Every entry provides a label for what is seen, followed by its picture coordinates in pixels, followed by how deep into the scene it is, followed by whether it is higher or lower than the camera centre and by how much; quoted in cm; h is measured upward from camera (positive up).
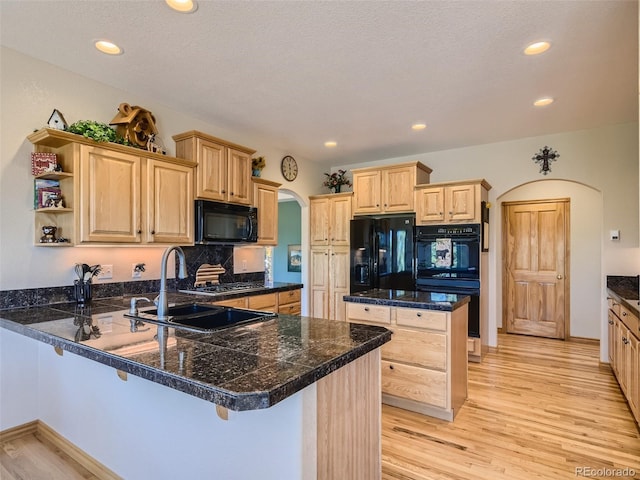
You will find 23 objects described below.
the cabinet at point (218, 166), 328 +74
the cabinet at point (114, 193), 243 +36
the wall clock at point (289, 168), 486 +101
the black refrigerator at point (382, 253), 446 -15
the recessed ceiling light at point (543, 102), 315 +124
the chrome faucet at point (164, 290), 186 -26
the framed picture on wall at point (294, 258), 737 -35
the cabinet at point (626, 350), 247 -88
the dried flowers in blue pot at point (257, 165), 418 +89
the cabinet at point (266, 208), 400 +38
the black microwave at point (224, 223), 325 +18
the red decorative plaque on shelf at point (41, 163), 245 +54
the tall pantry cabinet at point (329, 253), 501 -17
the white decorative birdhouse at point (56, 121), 249 +84
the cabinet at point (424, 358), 269 -91
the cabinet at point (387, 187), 449 +71
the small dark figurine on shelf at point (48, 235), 249 +5
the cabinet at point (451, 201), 409 +47
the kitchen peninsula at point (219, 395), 118 -67
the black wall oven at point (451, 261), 406 -24
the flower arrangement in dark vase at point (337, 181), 534 +91
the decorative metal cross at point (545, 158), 416 +97
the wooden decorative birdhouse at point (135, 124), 288 +97
